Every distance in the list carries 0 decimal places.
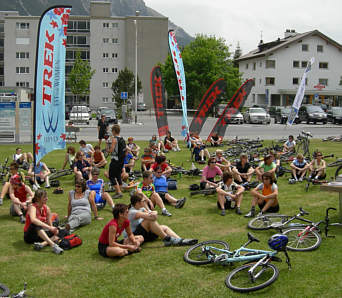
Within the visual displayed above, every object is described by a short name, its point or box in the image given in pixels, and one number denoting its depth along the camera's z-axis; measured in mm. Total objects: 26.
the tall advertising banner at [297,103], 20109
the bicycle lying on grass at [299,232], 7223
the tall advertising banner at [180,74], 16641
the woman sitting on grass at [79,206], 8773
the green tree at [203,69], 63750
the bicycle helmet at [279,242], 5965
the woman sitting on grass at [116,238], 6930
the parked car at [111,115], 42438
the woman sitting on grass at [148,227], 7516
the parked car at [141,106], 70575
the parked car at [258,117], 42250
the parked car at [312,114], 41188
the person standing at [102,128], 21297
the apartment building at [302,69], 67188
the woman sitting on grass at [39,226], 7590
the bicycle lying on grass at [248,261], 5746
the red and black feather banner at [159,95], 16531
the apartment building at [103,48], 79875
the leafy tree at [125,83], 65938
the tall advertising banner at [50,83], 8688
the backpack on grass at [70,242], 7508
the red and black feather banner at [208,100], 16875
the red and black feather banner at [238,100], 16484
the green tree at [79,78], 51656
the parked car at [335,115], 40719
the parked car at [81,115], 39469
